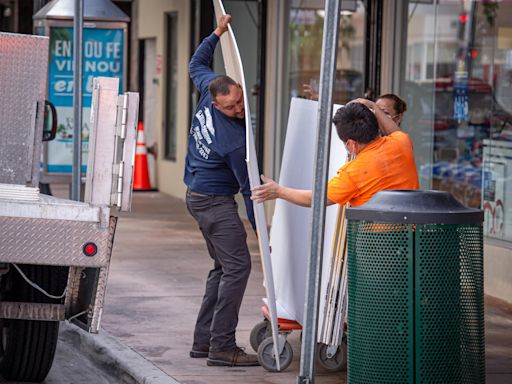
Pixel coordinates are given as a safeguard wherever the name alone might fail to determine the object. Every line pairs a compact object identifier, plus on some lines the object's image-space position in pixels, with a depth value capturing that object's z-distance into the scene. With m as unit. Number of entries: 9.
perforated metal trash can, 11.18
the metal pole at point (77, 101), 17.52
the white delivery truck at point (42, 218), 11.70
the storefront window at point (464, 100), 21.02
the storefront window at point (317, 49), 26.23
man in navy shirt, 14.31
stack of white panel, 13.80
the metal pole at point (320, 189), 11.41
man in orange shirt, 12.84
